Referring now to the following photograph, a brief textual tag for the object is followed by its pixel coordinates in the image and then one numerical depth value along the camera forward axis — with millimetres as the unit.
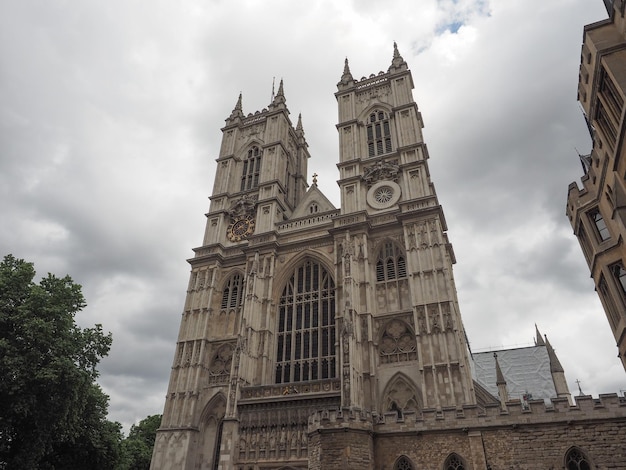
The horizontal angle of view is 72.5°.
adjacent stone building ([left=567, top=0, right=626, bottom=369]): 11328
